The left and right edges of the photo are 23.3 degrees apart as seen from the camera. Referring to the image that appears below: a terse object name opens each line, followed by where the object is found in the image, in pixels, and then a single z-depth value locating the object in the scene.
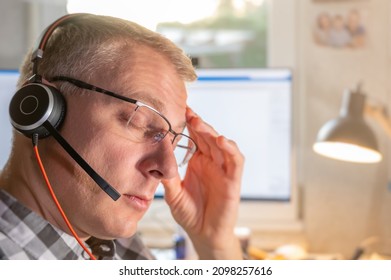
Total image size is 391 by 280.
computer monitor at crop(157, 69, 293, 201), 1.64
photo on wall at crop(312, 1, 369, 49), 1.60
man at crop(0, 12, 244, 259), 1.21
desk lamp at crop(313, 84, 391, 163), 1.60
